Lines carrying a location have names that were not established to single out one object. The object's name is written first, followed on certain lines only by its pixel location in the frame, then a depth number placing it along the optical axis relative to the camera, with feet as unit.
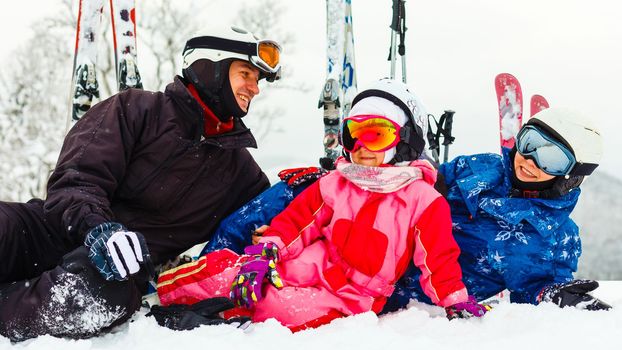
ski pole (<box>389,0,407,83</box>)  12.48
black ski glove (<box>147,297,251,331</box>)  6.29
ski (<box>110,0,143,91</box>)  14.03
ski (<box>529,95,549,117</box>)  11.90
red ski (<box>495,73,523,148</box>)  12.58
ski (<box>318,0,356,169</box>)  13.53
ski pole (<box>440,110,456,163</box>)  11.51
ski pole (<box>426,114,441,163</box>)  10.42
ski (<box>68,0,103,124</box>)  13.62
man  6.03
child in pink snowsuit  6.86
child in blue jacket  7.55
